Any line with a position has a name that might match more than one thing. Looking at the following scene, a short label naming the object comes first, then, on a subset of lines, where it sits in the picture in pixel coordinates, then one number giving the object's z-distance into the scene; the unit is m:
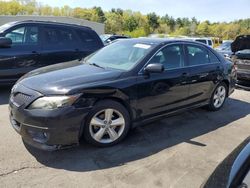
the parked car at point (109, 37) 16.18
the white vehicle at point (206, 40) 13.15
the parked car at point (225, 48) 10.06
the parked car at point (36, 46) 4.65
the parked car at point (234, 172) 1.31
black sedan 2.58
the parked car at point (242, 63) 5.58
